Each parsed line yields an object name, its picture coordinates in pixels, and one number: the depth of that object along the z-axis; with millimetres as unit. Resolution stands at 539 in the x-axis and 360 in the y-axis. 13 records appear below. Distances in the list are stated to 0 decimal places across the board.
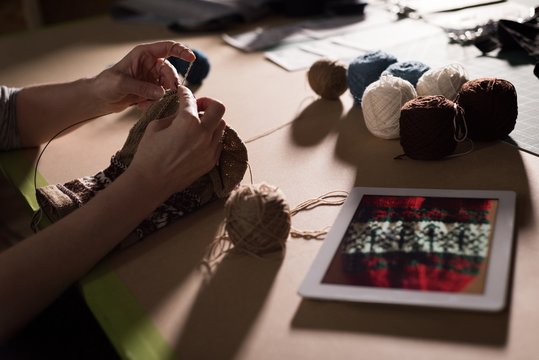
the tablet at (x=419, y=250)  667
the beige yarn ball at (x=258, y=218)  757
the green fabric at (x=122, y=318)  651
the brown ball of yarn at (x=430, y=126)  930
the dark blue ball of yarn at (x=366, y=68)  1171
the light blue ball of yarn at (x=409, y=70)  1113
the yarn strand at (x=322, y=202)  820
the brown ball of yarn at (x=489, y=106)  967
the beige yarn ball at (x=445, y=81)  1047
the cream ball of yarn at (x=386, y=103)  1016
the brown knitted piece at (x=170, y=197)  883
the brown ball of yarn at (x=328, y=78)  1237
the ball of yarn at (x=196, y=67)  1417
